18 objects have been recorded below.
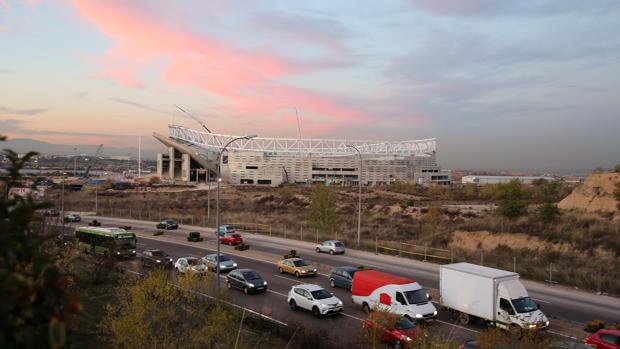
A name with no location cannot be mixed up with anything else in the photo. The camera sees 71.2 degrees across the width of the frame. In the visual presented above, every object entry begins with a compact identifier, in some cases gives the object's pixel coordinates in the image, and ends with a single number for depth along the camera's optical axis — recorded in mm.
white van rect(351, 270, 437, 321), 19844
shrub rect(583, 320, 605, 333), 18703
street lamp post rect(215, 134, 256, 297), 19156
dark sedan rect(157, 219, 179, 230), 54500
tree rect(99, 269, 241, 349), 12508
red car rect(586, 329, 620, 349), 15812
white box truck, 18094
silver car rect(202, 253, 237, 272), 30531
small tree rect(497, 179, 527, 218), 46438
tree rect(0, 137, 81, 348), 3214
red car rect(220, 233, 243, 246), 43531
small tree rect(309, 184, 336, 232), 45406
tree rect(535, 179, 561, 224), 42938
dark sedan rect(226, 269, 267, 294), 25609
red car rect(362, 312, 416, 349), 14836
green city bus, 34469
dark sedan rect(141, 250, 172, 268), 31264
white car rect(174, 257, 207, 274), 29234
